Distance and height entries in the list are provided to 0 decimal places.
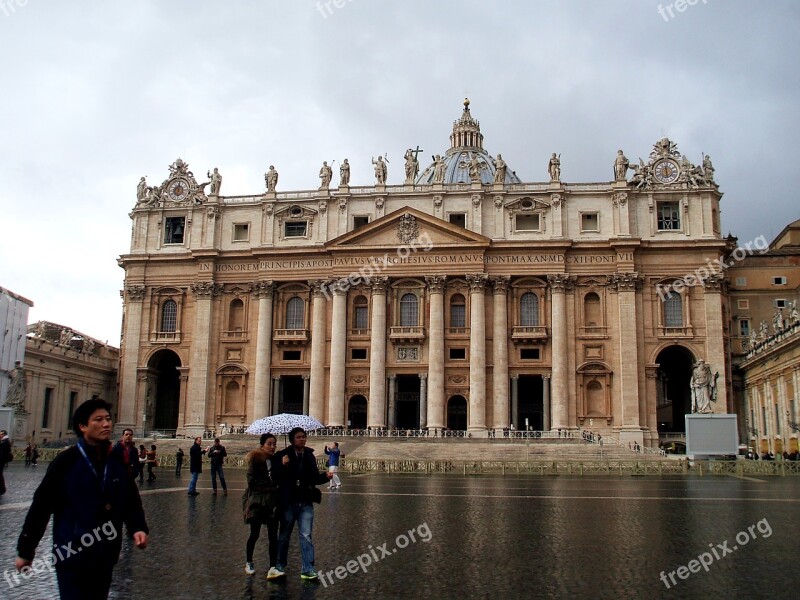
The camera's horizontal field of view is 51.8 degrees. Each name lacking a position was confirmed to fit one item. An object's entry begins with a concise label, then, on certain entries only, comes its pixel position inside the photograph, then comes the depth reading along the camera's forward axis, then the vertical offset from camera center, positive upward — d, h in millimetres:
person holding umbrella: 10945 -738
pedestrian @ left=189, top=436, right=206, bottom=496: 23500 -940
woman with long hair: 11008 -935
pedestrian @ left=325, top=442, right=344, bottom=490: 30497 -825
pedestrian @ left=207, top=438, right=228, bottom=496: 24250 -851
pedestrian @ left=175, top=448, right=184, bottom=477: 34344 -1160
